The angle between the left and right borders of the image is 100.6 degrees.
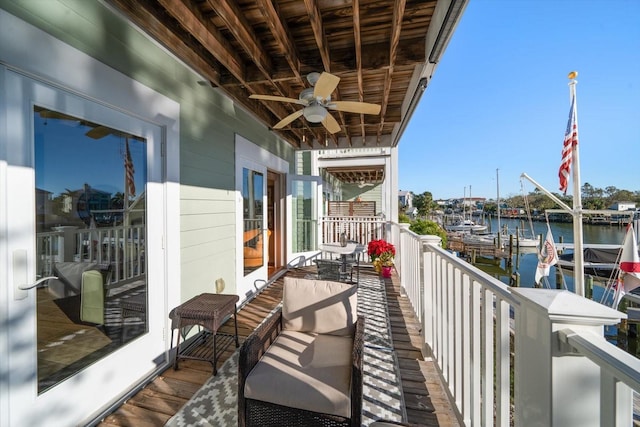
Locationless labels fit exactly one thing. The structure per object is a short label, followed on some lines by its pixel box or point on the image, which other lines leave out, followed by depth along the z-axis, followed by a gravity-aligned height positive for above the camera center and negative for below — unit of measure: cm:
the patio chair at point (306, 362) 138 -91
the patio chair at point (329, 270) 359 -80
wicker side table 223 -90
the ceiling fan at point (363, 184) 1256 +136
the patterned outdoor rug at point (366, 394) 179 -138
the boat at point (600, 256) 1041 -188
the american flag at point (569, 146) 619 +151
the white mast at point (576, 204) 609 +13
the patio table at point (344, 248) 456 -67
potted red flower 504 -84
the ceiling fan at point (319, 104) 258 +112
